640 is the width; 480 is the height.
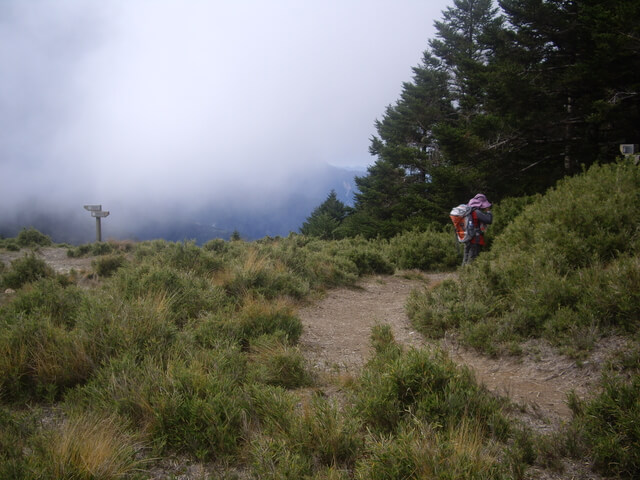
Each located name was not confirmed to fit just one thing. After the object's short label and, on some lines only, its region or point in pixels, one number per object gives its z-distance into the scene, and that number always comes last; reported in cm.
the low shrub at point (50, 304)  440
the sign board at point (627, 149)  851
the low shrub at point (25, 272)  793
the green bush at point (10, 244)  1593
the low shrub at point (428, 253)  1059
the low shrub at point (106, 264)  962
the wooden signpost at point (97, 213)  1792
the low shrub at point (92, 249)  1461
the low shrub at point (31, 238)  1777
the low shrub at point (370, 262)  1009
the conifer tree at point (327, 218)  3275
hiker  861
